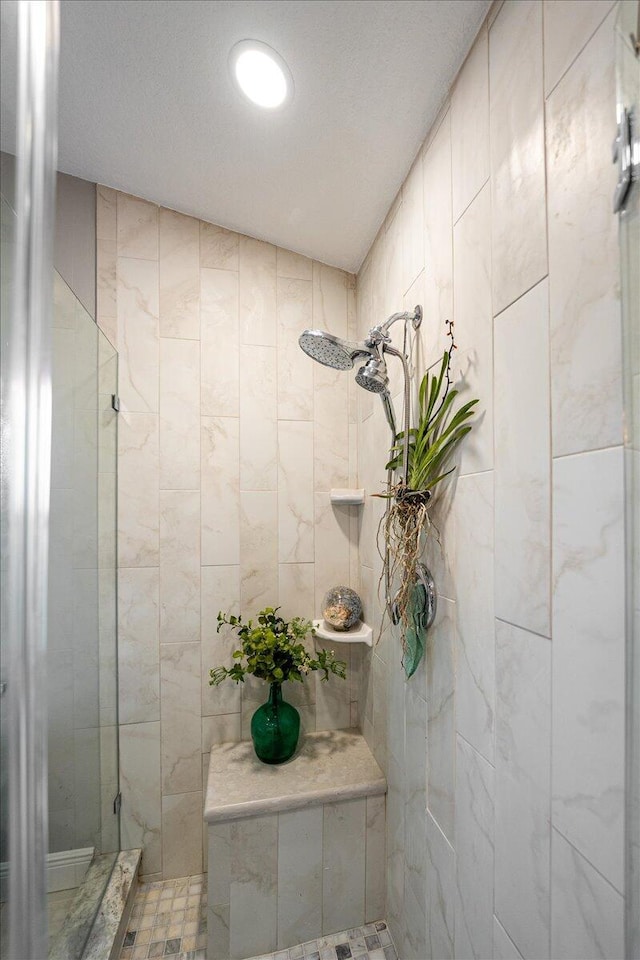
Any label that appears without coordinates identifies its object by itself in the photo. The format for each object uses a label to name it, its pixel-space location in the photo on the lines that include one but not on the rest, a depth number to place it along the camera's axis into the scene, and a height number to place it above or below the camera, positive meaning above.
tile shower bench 1.09 -1.01
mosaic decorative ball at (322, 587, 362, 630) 1.34 -0.41
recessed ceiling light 0.78 +0.81
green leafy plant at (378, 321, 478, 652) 0.83 +0.02
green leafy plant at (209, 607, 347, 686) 1.23 -0.52
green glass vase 1.25 -0.75
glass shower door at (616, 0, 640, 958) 0.41 +0.06
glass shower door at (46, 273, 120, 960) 0.91 -0.37
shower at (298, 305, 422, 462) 0.93 +0.29
